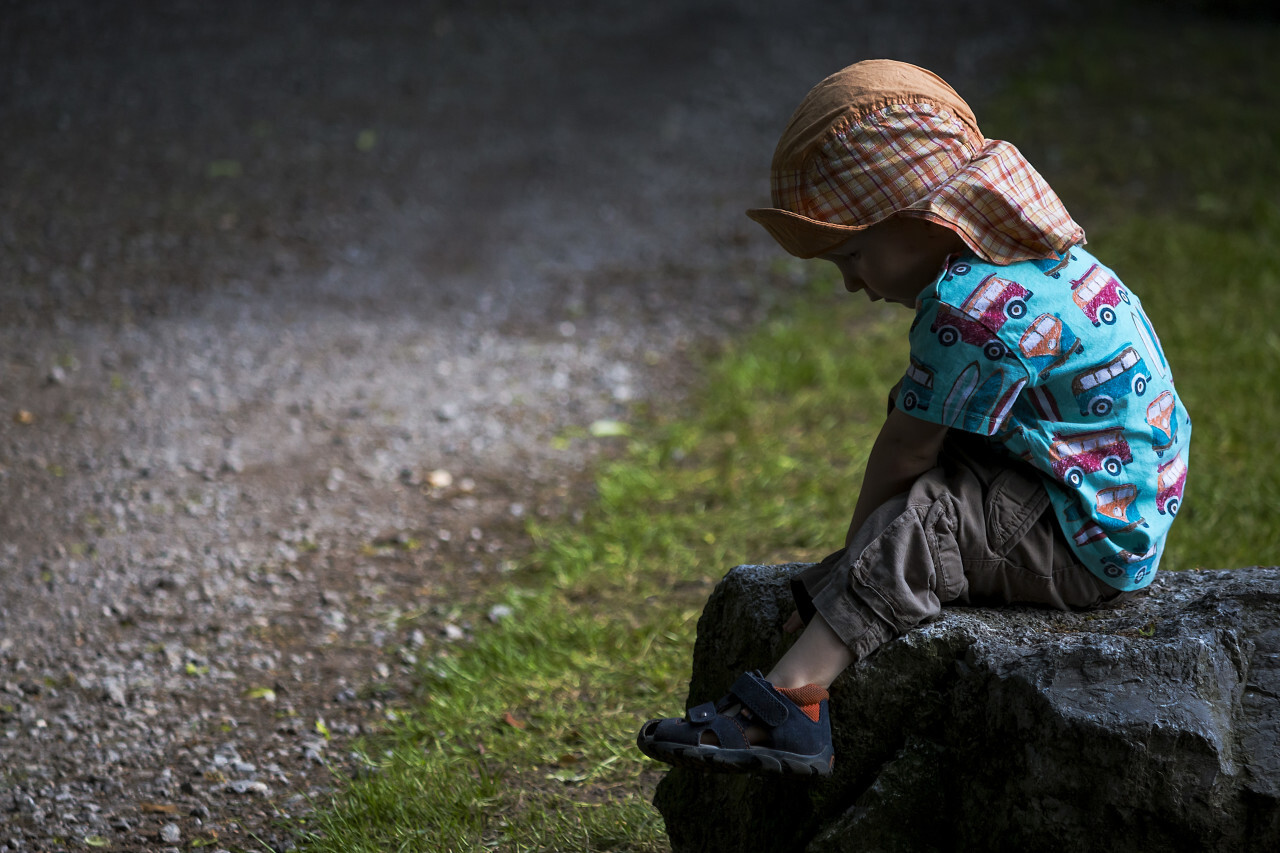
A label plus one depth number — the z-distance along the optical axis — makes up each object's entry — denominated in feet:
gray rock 12.43
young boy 13.38
